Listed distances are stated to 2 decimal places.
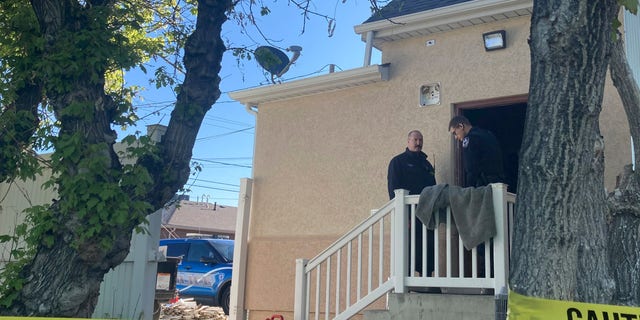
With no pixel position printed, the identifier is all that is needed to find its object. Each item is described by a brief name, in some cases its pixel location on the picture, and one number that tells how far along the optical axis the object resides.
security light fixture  6.64
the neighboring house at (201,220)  32.53
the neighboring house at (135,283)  7.11
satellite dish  5.80
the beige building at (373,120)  6.66
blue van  12.46
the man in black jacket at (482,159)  5.78
